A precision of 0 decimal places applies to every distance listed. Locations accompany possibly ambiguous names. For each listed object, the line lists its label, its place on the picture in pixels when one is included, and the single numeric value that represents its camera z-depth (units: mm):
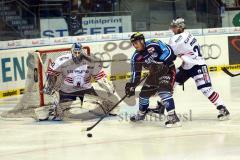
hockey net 13243
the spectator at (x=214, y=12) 21862
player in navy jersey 11350
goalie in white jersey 12525
